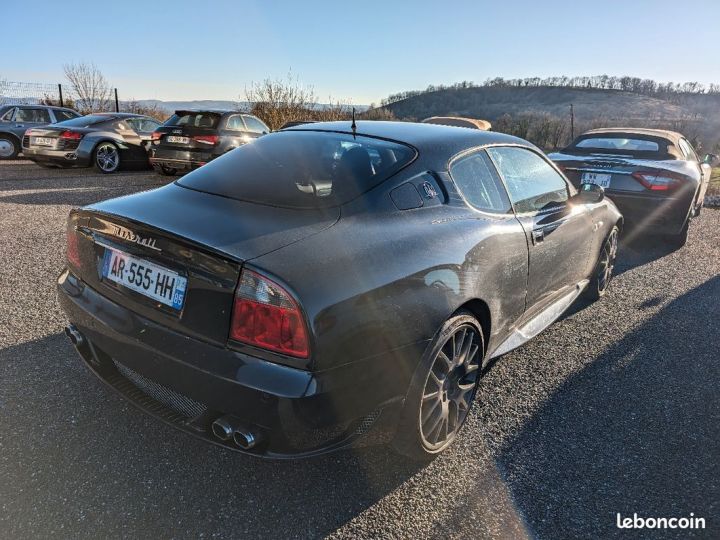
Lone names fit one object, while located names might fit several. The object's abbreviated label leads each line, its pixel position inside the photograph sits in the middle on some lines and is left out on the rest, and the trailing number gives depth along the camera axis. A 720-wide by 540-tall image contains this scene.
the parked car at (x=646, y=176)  5.99
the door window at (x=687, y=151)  7.02
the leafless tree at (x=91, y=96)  24.58
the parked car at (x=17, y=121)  12.98
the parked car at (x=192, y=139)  9.57
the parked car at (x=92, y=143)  10.62
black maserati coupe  1.76
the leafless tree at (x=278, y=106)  18.62
